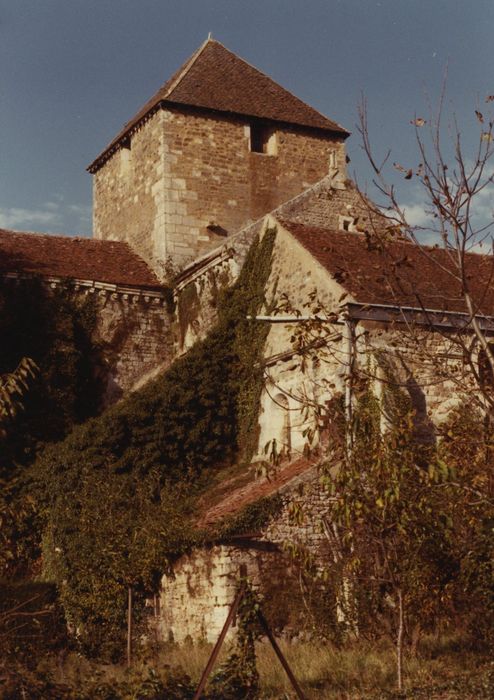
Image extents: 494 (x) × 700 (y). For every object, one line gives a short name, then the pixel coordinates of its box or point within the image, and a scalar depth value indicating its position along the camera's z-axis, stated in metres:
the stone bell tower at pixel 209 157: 28.47
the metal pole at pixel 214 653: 10.89
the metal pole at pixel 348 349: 19.42
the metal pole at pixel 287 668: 11.65
